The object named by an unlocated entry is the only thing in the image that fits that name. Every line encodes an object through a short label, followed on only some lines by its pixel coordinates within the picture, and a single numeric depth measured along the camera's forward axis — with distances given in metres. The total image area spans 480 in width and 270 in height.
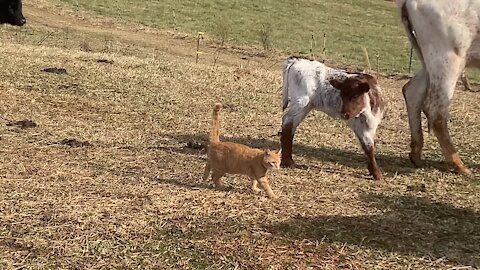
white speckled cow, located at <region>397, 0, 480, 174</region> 7.01
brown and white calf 6.53
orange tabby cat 5.58
